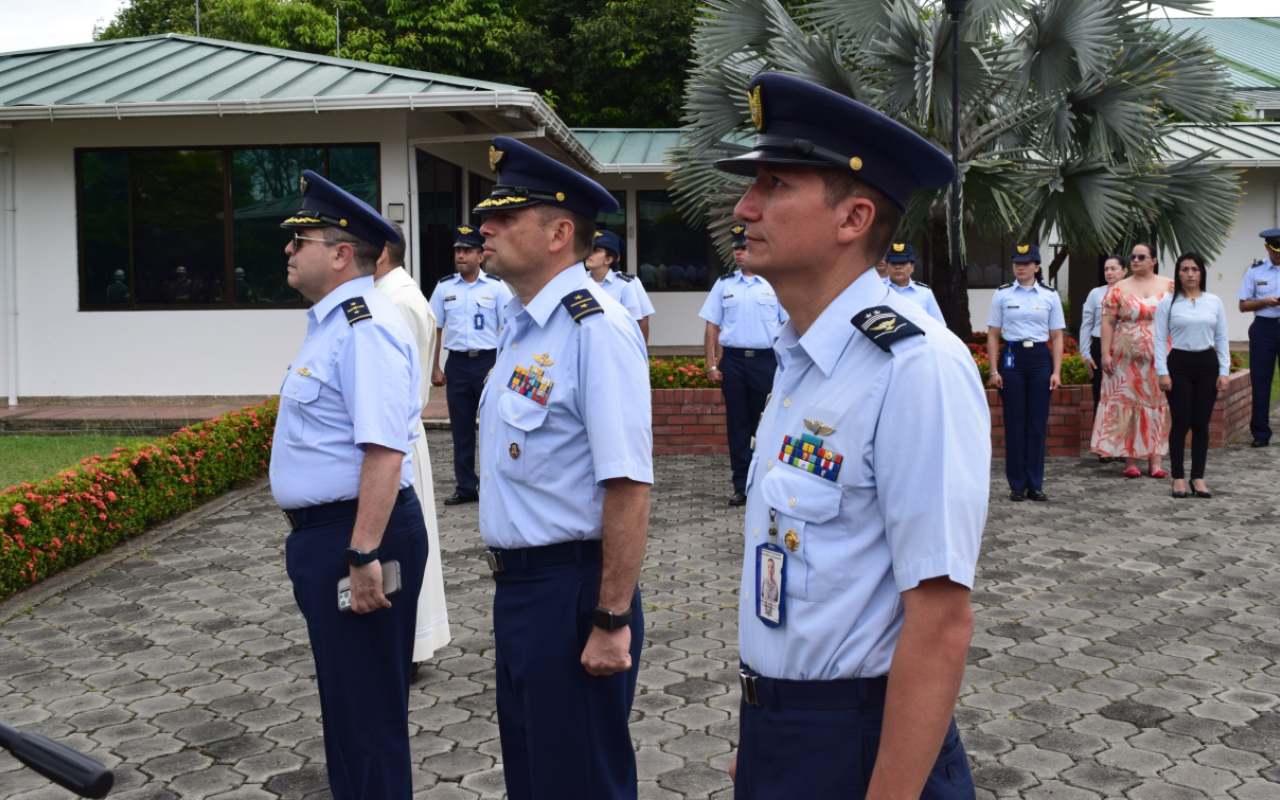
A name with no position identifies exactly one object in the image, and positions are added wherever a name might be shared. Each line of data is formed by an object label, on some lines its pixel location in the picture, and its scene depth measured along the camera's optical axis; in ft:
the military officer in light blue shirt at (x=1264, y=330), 36.50
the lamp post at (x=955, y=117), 30.25
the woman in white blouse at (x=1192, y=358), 28.45
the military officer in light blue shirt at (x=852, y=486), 5.10
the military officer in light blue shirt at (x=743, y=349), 28.27
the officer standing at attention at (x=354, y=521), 10.24
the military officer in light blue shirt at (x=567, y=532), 8.78
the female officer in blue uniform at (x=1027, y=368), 28.50
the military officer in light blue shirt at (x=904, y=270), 27.84
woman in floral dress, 30.71
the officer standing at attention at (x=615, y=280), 31.19
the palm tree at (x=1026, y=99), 36.52
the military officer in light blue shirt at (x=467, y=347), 28.60
